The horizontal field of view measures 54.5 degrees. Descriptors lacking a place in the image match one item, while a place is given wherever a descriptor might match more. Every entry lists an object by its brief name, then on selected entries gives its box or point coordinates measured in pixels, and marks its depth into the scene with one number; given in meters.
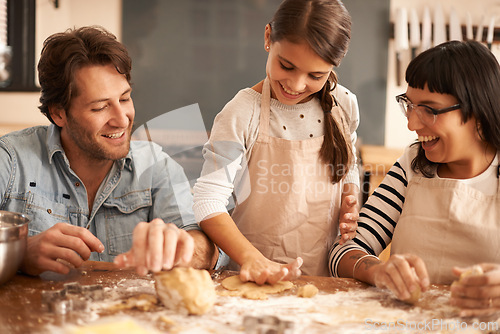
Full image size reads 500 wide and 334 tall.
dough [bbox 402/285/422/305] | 1.04
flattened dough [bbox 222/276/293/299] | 1.08
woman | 1.28
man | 1.49
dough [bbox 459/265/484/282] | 1.01
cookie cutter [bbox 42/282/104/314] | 0.96
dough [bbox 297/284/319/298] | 1.08
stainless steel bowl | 1.03
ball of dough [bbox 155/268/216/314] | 0.96
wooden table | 0.92
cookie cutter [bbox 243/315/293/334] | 0.89
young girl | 1.38
